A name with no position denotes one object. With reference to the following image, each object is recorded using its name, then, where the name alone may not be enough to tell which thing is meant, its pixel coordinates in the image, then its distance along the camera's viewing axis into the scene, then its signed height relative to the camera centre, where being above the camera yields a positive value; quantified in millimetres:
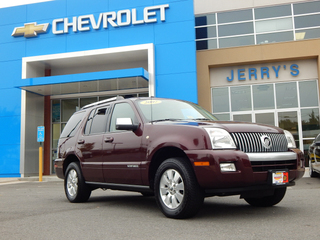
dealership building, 17828 +4445
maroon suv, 4656 -198
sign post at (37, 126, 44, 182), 17123 +587
